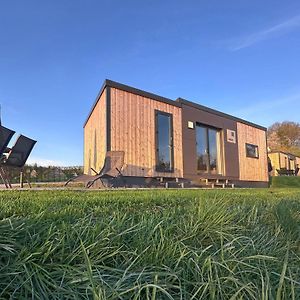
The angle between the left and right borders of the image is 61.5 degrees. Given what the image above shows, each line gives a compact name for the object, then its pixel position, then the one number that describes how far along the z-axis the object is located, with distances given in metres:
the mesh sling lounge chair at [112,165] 5.43
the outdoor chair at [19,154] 4.29
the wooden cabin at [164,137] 6.42
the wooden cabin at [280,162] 16.80
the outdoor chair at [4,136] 3.86
